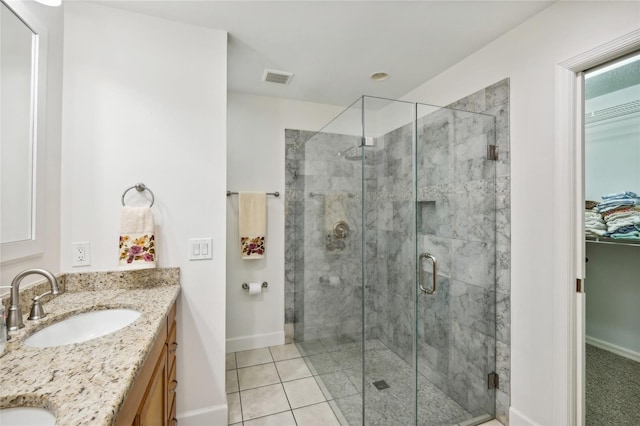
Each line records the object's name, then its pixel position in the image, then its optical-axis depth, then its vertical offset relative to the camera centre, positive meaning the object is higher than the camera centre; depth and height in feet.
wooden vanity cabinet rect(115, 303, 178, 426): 2.72 -2.14
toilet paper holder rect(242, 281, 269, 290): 9.04 -2.29
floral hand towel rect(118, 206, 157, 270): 5.00 -0.46
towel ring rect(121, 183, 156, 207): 5.22 +0.47
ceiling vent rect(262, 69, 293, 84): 7.67 +3.84
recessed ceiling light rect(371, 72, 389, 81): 7.81 +3.89
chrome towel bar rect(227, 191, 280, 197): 8.78 +0.66
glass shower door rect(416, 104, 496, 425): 6.15 -1.09
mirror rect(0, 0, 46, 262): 3.69 +1.21
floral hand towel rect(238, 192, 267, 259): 8.75 -0.28
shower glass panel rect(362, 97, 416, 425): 6.06 -0.94
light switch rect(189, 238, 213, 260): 5.61 -0.69
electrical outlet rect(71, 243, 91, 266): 5.02 -0.73
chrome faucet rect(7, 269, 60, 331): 3.36 -1.03
